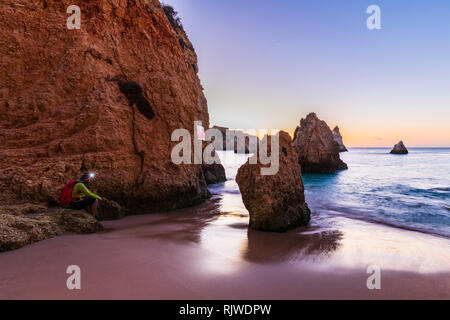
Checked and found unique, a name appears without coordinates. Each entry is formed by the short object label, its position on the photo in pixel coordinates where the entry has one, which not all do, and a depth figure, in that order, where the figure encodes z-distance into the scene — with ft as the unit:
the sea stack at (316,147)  78.64
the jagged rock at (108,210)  19.57
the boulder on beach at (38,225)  11.75
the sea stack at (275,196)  18.30
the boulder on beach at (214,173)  51.98
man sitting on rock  17.10
